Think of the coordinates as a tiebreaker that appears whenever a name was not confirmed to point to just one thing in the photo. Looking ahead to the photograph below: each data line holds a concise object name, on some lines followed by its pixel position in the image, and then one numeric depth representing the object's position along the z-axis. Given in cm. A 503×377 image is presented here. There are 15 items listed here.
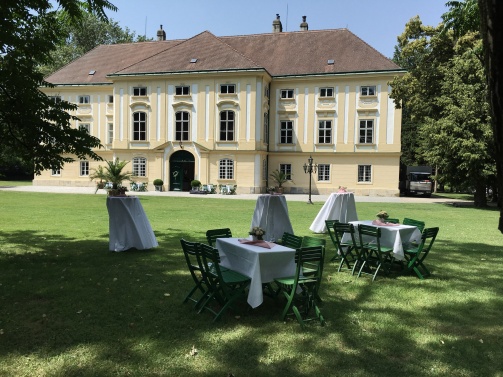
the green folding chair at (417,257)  738
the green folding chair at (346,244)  758
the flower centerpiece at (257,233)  580
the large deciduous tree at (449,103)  2464
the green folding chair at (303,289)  503
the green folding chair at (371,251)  730
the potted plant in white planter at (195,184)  3481
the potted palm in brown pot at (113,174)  2408
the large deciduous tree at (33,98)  702
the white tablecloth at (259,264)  515
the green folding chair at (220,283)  502
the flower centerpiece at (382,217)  815
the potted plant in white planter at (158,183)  3622
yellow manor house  3538
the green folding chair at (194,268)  538
